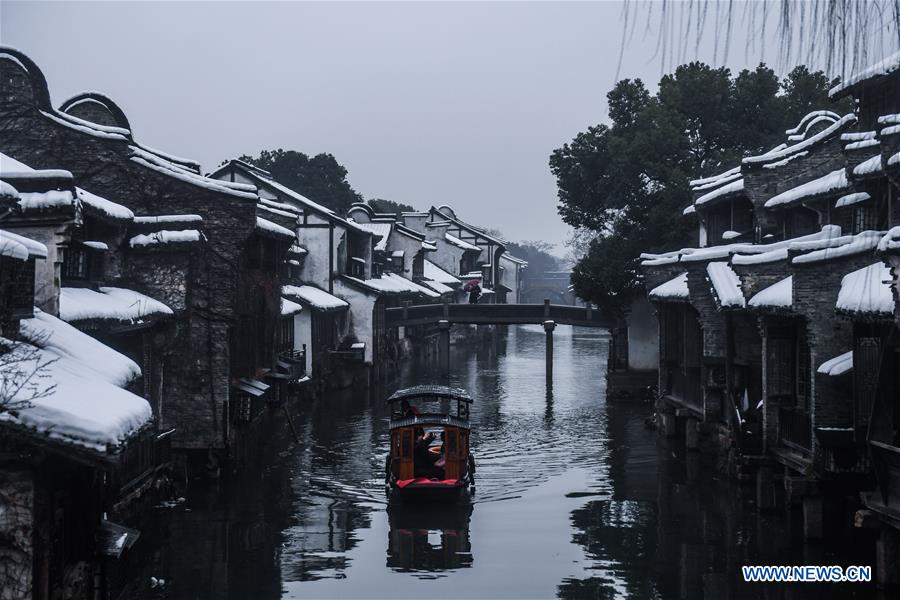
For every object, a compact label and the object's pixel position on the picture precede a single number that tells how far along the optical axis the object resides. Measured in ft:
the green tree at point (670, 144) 144.87
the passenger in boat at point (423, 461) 84.74
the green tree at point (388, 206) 399.65
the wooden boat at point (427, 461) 81.25
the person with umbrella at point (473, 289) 263.29
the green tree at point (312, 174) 289.53
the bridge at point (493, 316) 176.08
